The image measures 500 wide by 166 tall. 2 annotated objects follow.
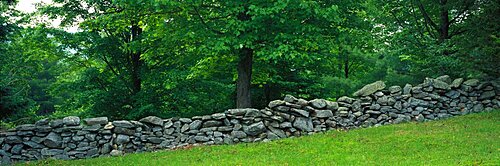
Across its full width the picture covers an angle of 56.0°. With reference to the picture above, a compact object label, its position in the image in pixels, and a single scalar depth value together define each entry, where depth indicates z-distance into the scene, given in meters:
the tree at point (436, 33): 12.84
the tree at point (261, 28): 11.25
